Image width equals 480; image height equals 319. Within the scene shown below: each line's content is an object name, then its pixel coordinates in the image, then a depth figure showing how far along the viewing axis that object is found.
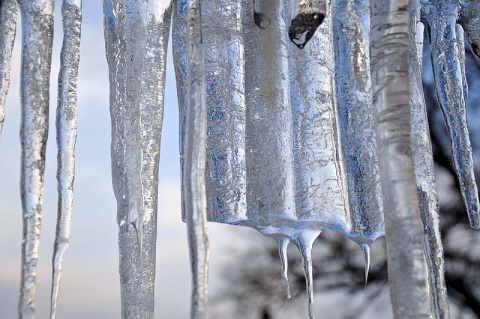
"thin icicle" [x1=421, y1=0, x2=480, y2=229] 1.28
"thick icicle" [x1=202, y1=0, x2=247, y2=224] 1.20
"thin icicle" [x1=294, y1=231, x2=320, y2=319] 1.25
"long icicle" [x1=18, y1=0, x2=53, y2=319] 1.13
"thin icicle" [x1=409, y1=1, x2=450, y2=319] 1.23
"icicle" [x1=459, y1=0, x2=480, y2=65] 1.30
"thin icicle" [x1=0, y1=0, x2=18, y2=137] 1.21
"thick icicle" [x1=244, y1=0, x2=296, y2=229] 1.21
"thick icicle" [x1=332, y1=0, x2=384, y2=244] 1.24
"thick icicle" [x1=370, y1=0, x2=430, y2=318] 0.97
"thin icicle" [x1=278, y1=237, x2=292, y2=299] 1.29
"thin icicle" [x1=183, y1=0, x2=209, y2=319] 1.02
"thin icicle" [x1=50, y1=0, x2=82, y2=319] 1.19
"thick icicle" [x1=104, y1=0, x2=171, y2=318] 1.19
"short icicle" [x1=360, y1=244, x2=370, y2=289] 1.27
